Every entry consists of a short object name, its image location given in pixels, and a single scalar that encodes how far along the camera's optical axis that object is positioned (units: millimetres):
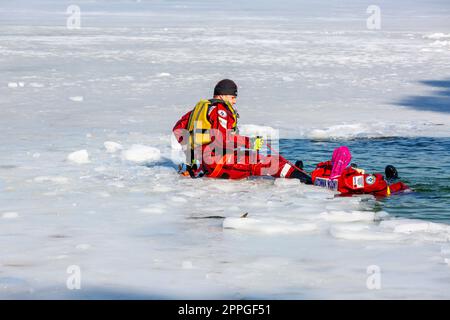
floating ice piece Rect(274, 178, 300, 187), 18234
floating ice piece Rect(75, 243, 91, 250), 12922
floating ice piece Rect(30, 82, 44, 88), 37531
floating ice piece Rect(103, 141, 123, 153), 22422
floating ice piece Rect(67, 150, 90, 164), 20734
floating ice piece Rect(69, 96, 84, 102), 33522
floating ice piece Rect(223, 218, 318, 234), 14070
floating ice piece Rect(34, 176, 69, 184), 18266
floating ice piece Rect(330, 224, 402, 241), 13523
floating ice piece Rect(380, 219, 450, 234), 14016
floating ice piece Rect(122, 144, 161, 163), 21203
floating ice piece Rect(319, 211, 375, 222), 14891
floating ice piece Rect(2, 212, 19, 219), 15023
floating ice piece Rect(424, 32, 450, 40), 67706
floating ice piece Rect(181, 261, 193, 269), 11922
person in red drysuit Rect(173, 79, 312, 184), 18250
